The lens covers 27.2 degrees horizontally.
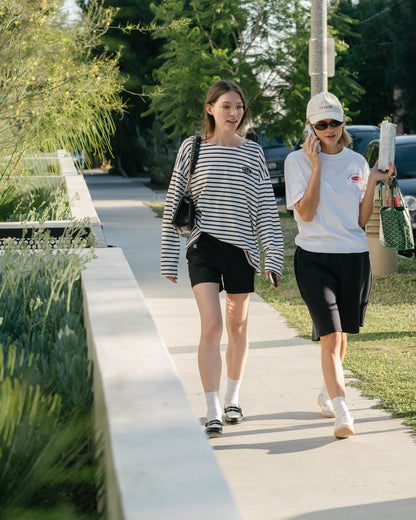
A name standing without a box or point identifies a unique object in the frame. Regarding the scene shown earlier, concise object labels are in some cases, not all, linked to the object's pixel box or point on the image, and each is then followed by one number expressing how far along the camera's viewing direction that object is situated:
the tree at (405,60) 37.94
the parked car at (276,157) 21.52
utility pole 10.87
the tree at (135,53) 32.22
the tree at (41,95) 8.53
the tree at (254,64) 19.70
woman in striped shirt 4.85
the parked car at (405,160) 11.55
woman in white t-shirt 4.77
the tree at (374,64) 43.97
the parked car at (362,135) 17.80
